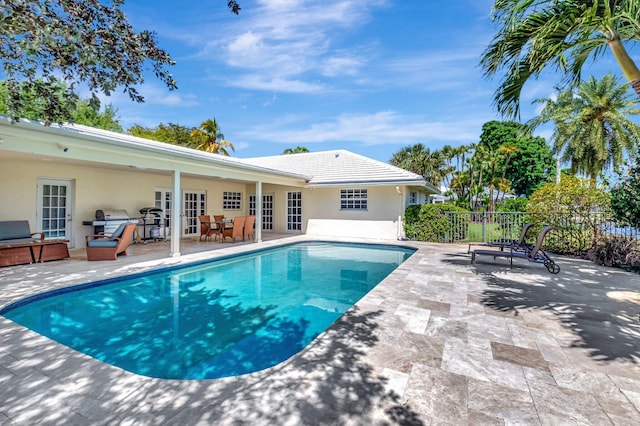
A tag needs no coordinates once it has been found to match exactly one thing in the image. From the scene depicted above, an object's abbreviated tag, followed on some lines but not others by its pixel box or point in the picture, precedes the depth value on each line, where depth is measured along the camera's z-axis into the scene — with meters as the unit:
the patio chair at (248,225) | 13.49
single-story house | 7.28
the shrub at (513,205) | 26.39
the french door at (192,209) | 14.71
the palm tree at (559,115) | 16.75
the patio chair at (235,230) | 13.03
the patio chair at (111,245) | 8.34
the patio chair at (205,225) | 13.10
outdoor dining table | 13.04
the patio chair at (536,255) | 7.21
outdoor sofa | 7.56
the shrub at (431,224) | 13.24
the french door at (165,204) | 13.56
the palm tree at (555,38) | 4.27
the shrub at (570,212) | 9.38
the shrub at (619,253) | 7.64
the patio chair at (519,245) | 8.45
